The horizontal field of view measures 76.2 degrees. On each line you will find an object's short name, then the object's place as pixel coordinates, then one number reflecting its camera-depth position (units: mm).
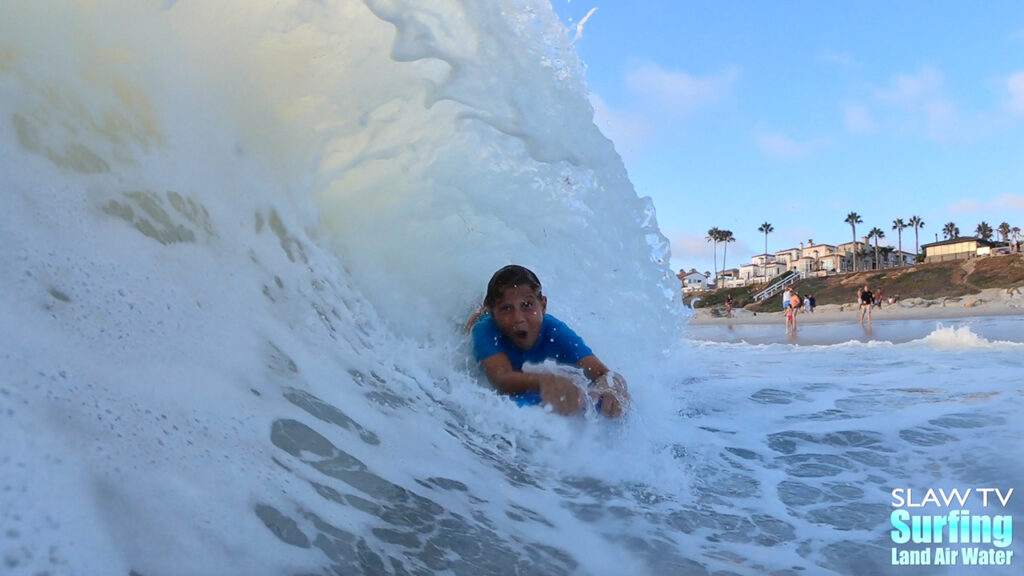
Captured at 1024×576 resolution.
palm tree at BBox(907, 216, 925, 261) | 81438
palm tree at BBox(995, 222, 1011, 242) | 69875
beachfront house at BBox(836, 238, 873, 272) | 77375
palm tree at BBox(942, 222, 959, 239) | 81812
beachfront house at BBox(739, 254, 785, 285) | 86412
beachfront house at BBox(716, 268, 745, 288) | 80550
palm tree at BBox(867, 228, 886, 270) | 79562
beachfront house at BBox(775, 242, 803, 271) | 87188
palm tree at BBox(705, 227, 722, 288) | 86375
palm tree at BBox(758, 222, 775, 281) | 91938
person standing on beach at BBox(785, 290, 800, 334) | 17073
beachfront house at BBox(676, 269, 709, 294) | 78438
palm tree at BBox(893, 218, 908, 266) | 81750
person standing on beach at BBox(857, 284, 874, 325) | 18328
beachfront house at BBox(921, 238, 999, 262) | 59312
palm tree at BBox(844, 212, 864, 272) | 79562
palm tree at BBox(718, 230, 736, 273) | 86000
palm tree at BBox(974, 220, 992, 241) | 75812
